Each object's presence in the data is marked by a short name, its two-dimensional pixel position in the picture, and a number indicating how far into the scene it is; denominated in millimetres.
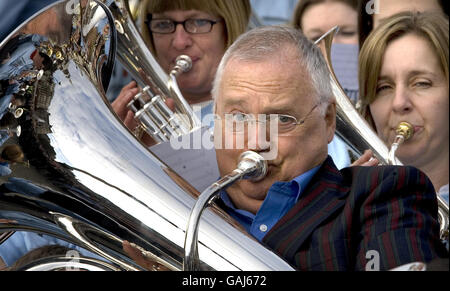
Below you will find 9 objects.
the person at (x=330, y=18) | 5359
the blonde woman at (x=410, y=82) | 4656
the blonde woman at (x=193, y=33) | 4977
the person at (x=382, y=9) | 4879
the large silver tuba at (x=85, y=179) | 2621
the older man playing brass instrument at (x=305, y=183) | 2947
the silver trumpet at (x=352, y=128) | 4379
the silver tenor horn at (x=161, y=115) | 4527
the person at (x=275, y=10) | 6816
